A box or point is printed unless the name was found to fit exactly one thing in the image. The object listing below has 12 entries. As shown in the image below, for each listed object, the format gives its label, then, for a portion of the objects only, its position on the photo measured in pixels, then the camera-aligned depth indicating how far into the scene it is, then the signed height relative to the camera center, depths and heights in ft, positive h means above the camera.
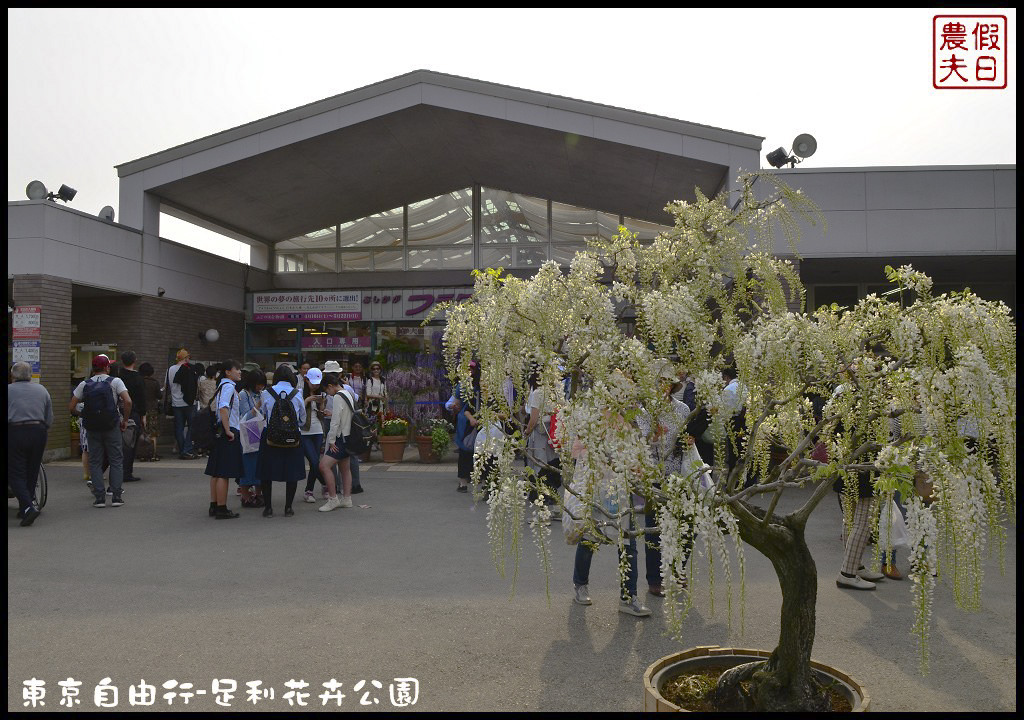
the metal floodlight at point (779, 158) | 40.91 +12.15
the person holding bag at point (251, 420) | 29.25 -2.07
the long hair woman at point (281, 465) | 28.74 -3.79
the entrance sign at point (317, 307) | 59.11 +5.18
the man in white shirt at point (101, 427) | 30.25 -2.47
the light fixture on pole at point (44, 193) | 45.70 +11.17
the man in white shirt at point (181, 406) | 46.06 -2.39
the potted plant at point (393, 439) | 45.47 -4.31
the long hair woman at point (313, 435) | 31.45 -2.86
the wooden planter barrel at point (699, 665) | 9.87 -4.45
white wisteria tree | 8.71 -0.13
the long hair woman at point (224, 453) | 28.27 -3.32
